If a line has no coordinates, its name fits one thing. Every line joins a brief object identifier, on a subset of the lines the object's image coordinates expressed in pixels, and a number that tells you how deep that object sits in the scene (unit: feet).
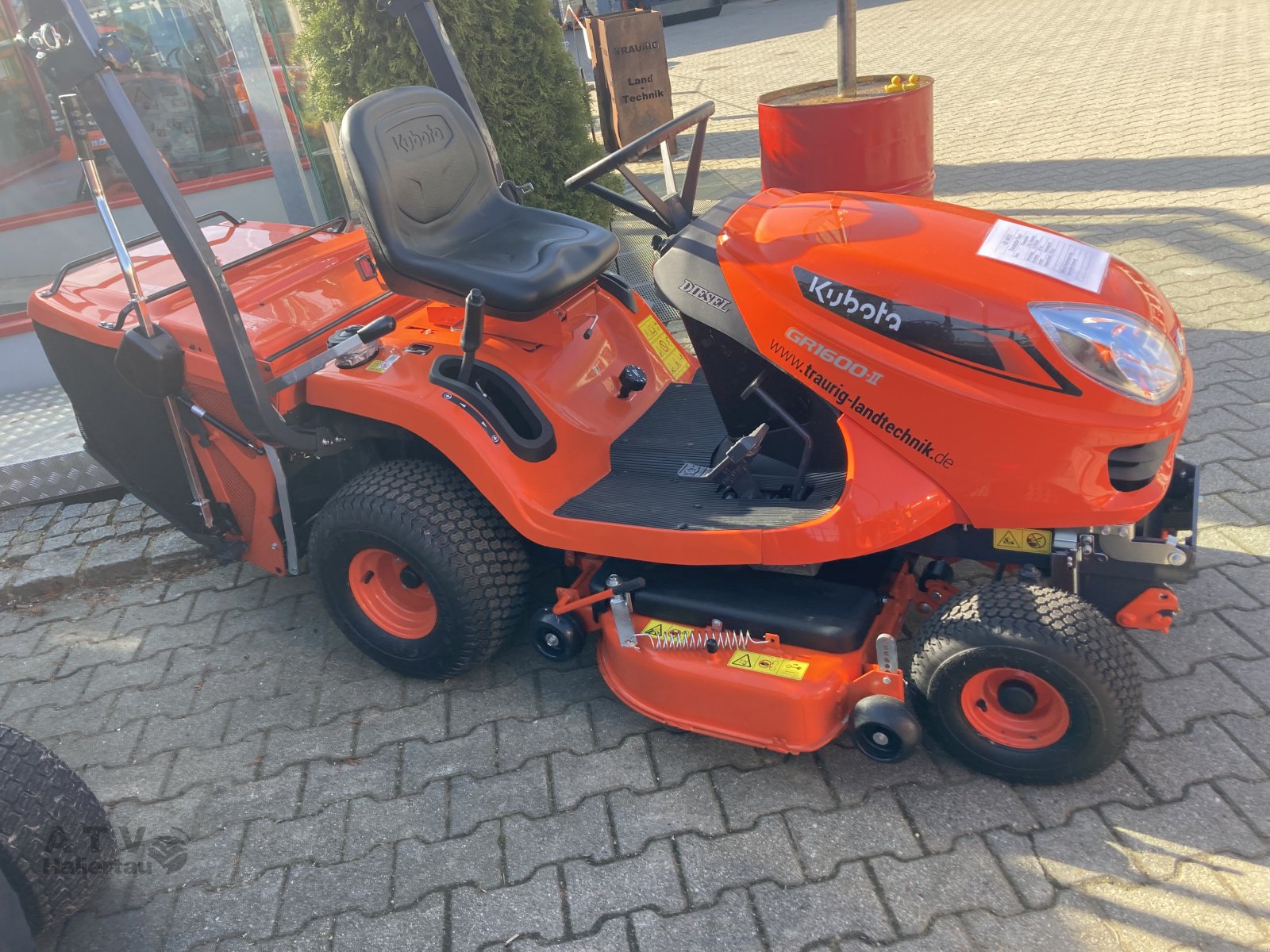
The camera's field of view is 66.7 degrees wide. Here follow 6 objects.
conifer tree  14.57
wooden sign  24.91
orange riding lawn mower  6.54
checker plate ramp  13.19
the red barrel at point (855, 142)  13.65
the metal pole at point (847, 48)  14.12
